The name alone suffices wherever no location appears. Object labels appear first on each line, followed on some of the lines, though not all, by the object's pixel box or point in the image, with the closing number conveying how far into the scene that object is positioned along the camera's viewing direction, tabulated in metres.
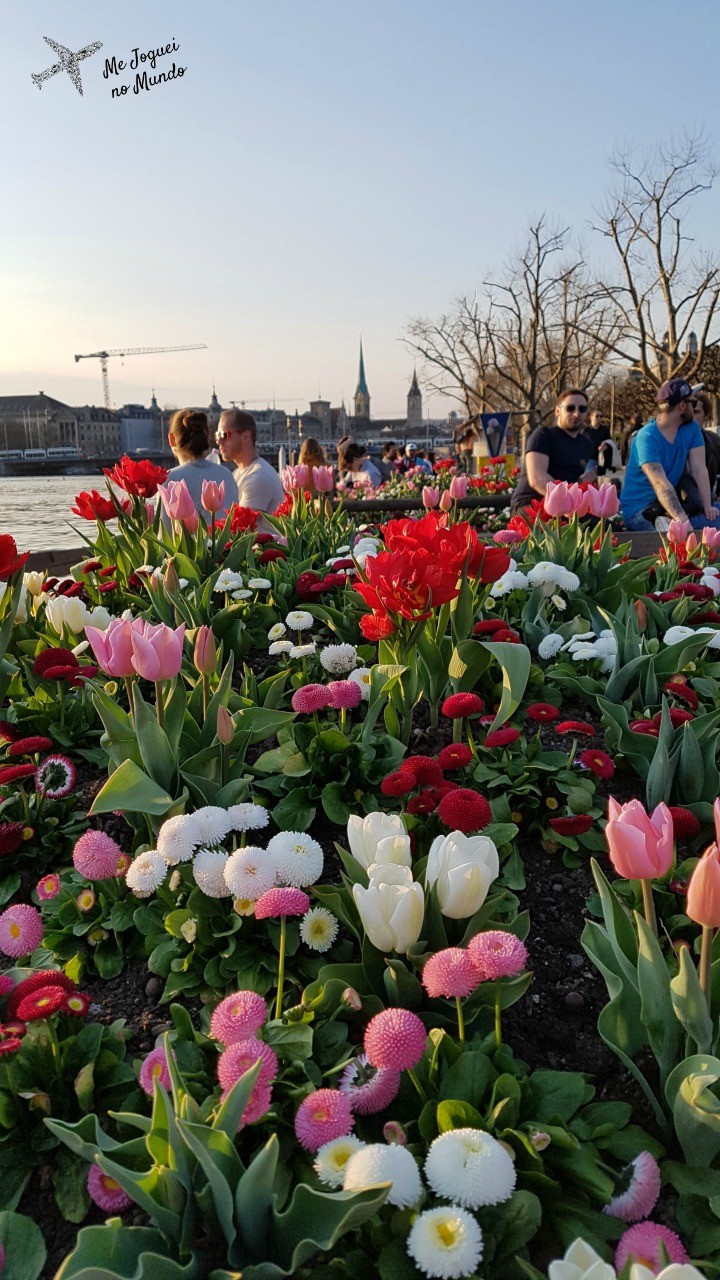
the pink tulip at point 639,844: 1.21
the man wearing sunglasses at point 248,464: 5.13
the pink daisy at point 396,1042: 1.24
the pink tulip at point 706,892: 1.13
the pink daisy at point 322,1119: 1.21
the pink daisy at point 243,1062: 1.24
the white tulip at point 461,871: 1.44
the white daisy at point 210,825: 1.74
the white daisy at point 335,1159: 1.16
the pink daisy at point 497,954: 1.28
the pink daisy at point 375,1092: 1.31
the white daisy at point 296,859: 1.64
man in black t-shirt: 5.47
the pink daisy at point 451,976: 1.29
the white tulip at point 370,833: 1.56
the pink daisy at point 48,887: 1.94
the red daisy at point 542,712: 2.17
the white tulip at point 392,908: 1.40
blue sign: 15.52
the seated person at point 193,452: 4.78
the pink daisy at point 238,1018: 1.33
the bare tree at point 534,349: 30.31
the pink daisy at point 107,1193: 1.26
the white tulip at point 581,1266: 0.95
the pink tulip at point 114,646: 1.86
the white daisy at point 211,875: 1.68
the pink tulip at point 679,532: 3.94
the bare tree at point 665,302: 25.22
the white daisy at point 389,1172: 1.09
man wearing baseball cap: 5.07
